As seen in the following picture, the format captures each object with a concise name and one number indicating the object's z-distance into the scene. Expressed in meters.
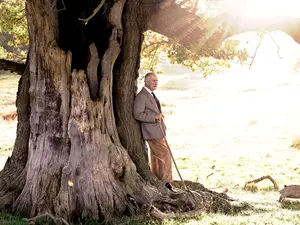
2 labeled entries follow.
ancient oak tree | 10.02
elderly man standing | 11.56
